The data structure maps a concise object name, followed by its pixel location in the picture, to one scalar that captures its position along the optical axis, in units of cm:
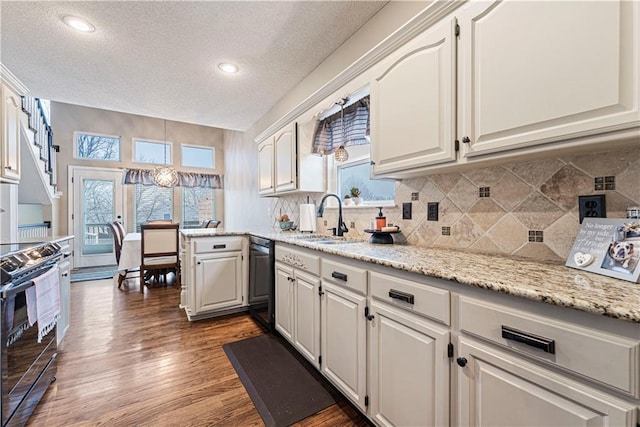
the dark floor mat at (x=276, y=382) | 163
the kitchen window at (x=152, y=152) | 623
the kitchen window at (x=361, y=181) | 232
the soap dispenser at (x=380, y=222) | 204
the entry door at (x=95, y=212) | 562
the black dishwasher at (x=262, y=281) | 252
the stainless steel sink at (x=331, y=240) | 215
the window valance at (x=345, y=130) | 238
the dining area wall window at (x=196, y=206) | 676
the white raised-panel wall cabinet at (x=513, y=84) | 90
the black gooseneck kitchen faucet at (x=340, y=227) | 248
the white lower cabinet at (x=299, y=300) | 188
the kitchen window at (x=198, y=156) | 680
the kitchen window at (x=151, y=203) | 623
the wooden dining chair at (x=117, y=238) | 463
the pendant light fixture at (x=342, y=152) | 256
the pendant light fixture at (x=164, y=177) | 526
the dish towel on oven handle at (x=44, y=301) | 155
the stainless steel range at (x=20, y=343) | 134
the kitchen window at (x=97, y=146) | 569
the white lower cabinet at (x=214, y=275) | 289
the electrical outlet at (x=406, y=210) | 198
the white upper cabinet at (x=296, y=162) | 291
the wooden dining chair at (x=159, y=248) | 407
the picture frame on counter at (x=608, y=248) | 87
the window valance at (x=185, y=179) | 598
